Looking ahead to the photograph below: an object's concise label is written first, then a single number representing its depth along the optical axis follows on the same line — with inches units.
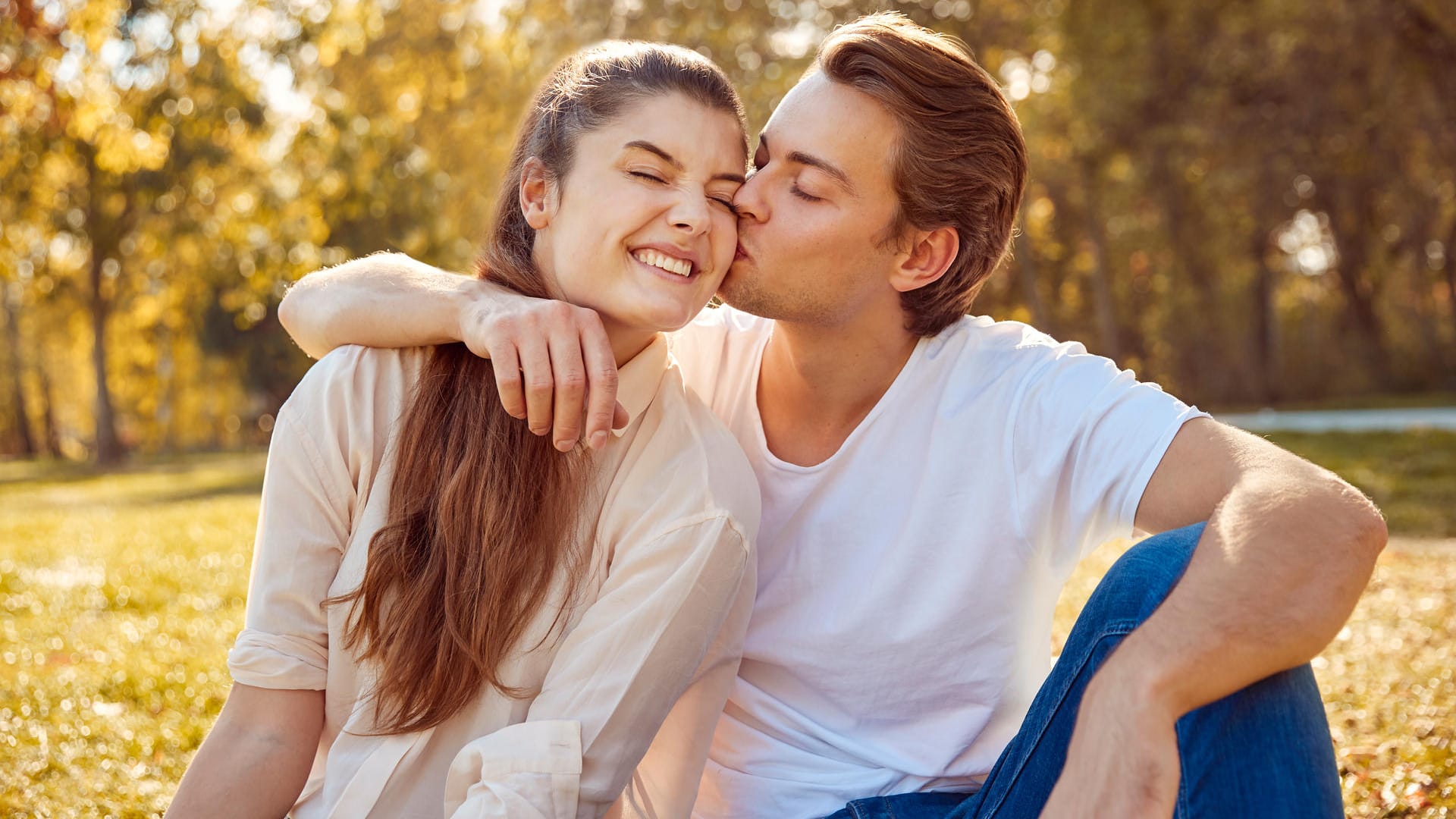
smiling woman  89.7
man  81.4
